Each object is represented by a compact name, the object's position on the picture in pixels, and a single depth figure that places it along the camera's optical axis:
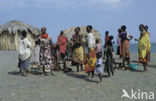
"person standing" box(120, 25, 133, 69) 9.40
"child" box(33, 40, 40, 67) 10.12
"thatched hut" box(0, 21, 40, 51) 23.25
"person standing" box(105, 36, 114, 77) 8.05
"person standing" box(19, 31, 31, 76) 8.09
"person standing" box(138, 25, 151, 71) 9.28
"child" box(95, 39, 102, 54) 9.56
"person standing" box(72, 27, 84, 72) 8.41
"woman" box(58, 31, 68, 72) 11.55
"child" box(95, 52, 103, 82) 7.24
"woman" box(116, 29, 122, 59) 11.41
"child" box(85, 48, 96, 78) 7.63
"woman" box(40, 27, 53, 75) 8.22
